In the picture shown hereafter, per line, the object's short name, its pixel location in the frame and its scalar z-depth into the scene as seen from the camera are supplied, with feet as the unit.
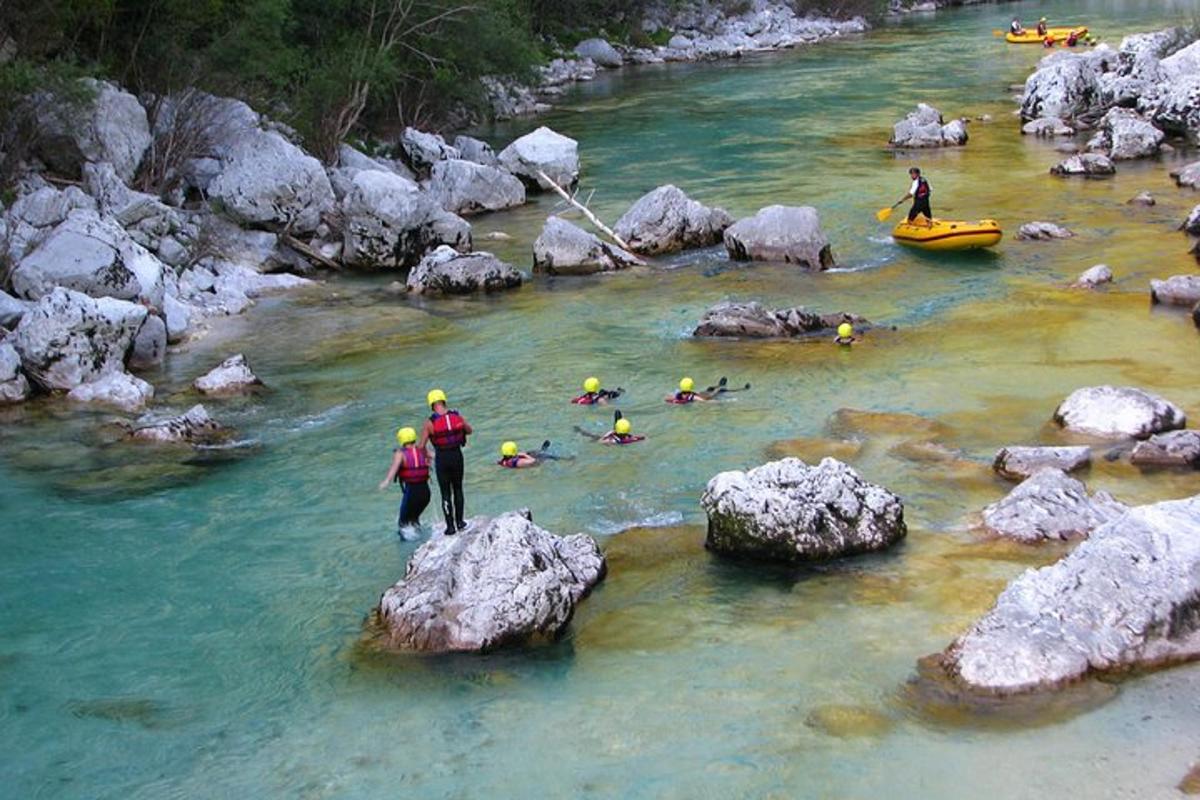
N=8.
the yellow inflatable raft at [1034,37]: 191.93
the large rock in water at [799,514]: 43.83
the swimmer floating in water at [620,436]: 56.08
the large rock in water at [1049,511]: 44.11
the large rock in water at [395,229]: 92.68
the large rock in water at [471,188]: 109.91
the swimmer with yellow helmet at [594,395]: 61.31
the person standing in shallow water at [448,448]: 45.85
